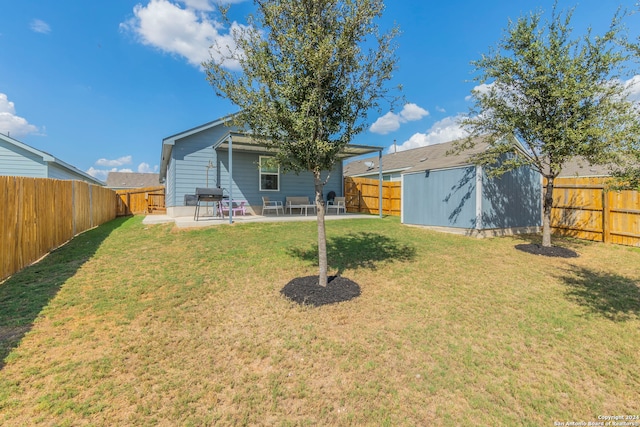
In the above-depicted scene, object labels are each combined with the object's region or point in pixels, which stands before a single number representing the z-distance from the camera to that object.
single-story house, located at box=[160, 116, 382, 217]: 11.44
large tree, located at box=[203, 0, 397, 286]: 3.84
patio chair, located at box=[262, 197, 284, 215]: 12.28
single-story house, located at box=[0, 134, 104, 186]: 10.95
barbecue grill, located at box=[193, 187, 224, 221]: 9.26
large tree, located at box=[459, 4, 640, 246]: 6.55
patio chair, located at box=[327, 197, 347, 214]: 13.10
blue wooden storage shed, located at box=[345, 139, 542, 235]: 9.05
